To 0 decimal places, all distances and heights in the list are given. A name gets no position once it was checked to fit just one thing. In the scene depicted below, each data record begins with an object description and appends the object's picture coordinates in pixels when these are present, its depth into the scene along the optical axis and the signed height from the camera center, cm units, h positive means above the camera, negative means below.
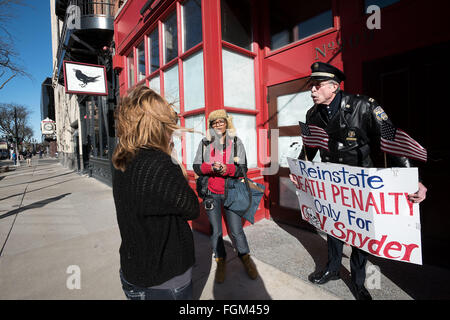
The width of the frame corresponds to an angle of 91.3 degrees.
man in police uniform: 202 +20
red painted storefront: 259 +126
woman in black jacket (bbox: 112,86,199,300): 117 -27
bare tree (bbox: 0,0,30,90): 852 +371
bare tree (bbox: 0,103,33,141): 4391 +722
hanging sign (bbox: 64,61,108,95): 730 +250
